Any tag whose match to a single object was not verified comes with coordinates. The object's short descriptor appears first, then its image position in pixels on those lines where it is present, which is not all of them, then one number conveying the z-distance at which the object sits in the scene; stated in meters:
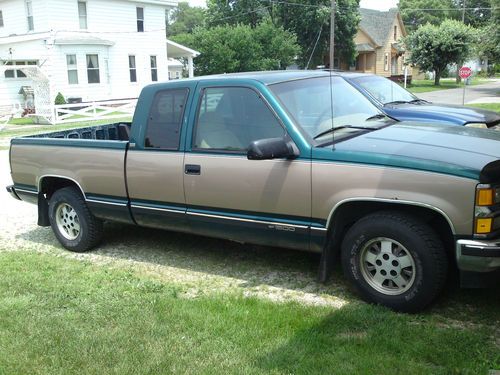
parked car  8.16
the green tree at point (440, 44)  42.81
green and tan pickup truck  3.89
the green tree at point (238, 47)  39.59
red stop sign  22.17
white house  27.22
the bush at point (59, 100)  26.47
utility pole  34.63
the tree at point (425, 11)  88.06
